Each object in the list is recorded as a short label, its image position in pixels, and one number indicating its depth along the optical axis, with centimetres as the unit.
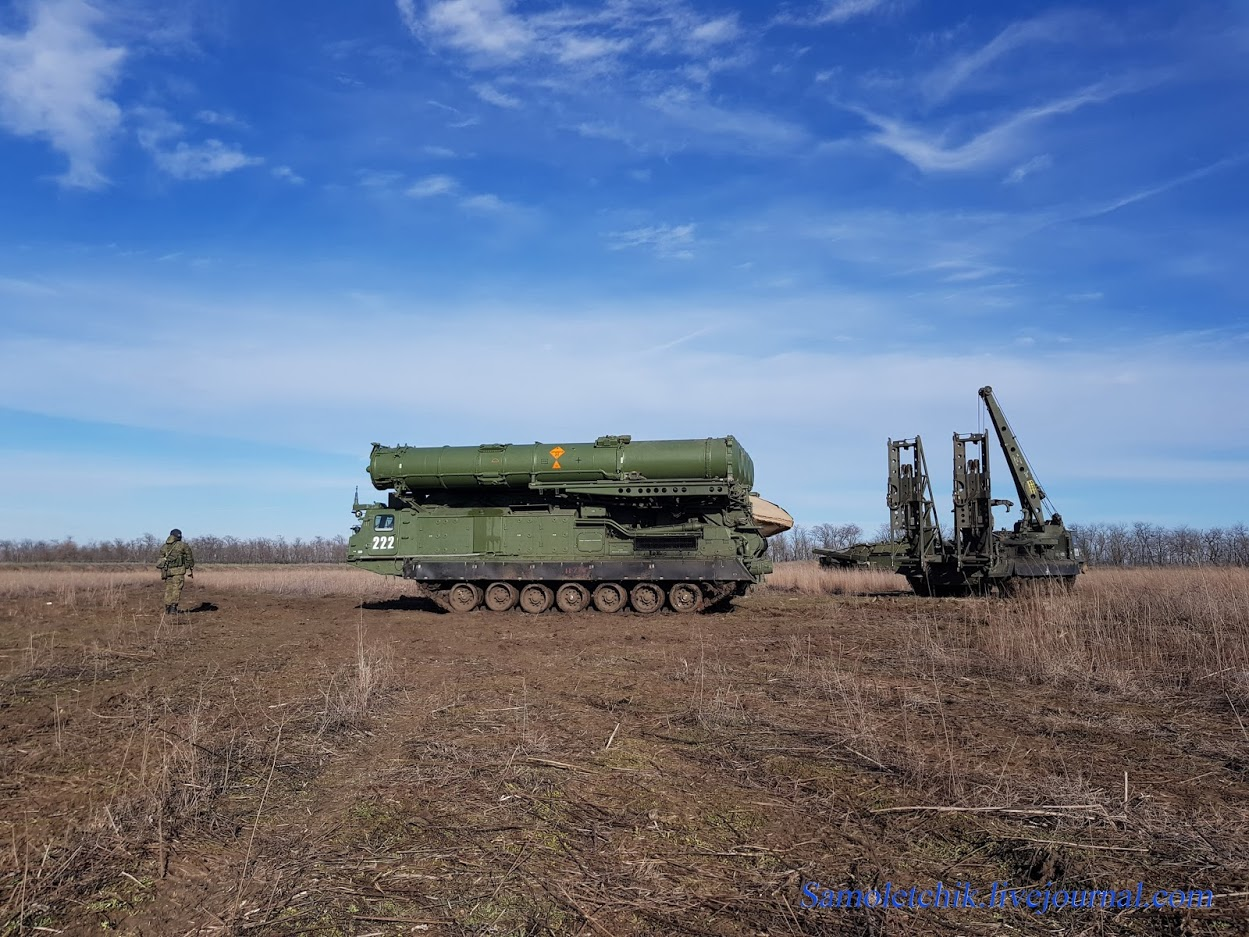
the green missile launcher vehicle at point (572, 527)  1756
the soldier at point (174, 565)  1656
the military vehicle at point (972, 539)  1905
